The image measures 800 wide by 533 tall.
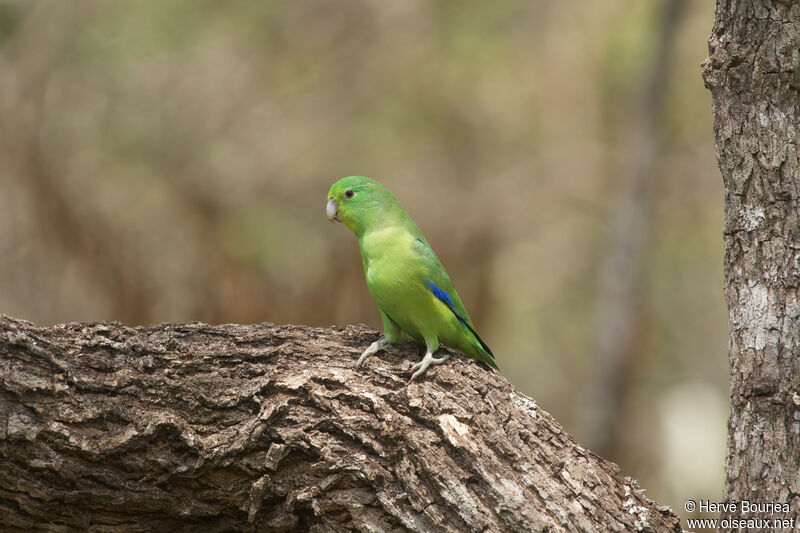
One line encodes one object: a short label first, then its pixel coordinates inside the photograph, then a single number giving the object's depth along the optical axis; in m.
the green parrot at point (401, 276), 9.33
